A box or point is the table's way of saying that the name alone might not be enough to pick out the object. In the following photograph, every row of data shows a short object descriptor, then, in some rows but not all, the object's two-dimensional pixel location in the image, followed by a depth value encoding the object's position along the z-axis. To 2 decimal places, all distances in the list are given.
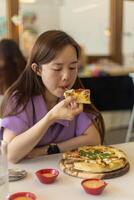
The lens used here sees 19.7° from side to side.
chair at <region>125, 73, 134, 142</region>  3.91
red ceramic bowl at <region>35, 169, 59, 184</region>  1.26
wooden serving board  1.29
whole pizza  1.31
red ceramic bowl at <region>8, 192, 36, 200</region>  1.13
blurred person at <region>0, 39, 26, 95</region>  2.93
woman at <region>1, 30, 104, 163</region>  1.48
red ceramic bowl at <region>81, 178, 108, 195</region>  1.18
